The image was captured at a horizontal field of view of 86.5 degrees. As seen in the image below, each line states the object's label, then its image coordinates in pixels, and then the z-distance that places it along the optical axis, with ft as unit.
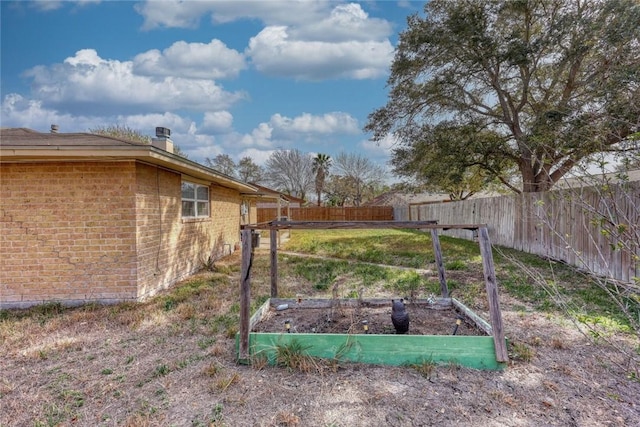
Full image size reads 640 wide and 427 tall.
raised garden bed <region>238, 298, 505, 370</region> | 10.98
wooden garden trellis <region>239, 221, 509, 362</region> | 10.69
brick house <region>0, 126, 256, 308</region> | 18.39
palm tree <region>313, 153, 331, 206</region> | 126.00
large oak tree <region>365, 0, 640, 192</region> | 26.78
